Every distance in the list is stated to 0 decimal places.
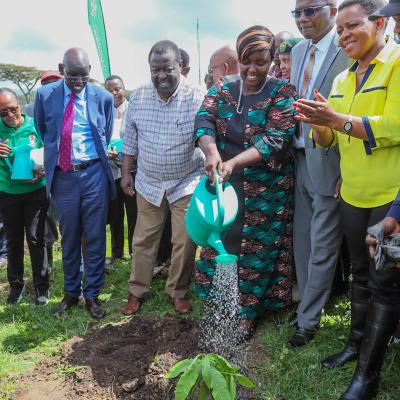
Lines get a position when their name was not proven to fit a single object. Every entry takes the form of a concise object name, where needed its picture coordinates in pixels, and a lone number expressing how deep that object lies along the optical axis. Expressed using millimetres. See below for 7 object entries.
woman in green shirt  3795
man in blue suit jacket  3512
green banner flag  9609
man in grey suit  2750
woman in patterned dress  2783
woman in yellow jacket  2139
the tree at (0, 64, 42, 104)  38531
